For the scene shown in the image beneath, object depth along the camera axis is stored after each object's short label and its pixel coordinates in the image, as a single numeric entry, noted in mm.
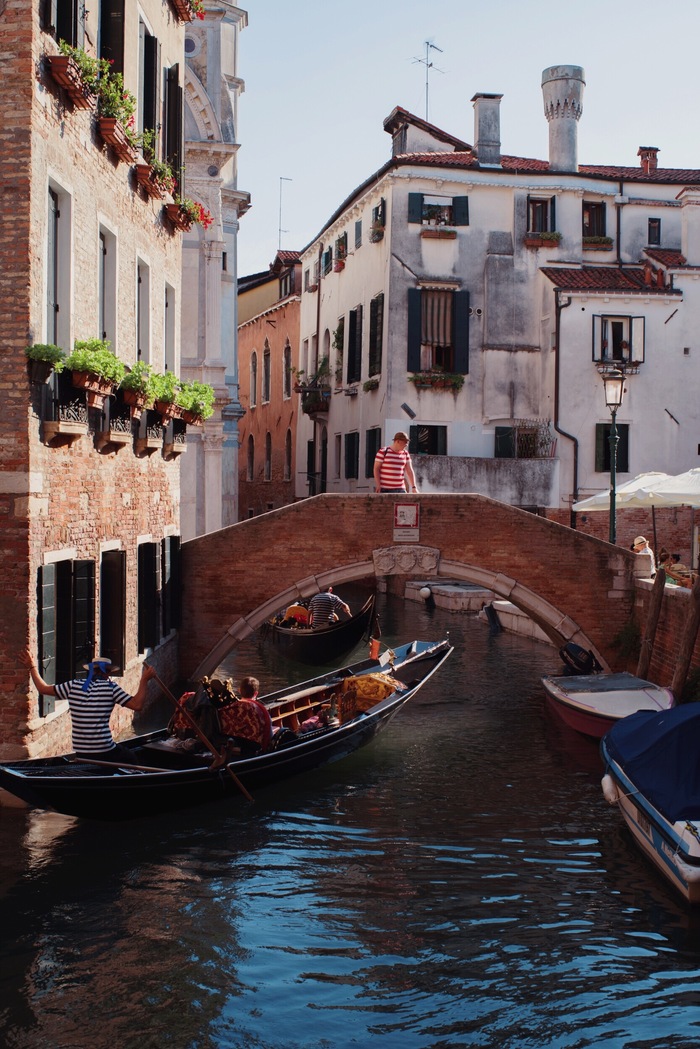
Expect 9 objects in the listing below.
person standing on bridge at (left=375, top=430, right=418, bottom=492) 12227
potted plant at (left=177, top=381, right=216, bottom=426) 10620
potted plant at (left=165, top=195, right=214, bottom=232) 10969
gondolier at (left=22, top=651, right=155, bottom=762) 7328
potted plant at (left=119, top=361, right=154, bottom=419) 8766
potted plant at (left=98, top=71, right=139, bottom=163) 8414
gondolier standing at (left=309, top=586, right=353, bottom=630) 16125
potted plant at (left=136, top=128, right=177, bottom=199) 9734
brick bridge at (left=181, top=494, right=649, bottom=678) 12141
